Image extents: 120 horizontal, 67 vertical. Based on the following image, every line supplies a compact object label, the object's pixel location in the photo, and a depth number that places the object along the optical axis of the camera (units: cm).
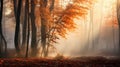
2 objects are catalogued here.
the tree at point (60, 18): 2638
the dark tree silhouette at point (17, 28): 2642
